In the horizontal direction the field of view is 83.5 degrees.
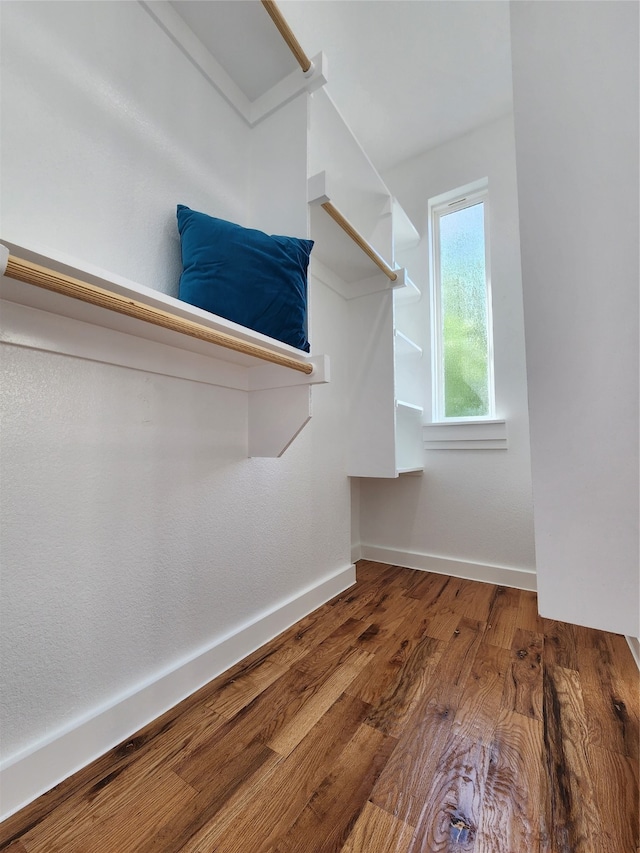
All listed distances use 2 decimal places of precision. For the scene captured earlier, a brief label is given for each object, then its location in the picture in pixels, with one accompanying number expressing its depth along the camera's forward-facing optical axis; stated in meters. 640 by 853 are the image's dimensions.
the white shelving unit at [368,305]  1.45
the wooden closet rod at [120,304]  0.49
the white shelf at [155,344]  0.63
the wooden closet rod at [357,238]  1.12
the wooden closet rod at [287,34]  0.89
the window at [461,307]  1.81
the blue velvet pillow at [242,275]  0.88
